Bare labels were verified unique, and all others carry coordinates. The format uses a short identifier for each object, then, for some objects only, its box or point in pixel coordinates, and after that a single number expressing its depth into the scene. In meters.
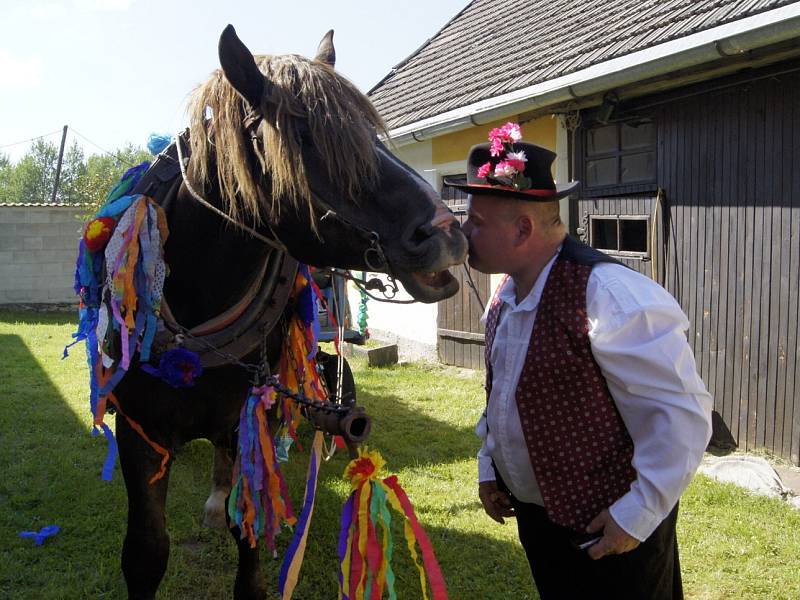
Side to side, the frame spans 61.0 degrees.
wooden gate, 6.84
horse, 1.65
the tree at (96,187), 13.31
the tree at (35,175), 52.28
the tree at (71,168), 51.81
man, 1.44
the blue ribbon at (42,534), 3.22
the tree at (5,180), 51.98
